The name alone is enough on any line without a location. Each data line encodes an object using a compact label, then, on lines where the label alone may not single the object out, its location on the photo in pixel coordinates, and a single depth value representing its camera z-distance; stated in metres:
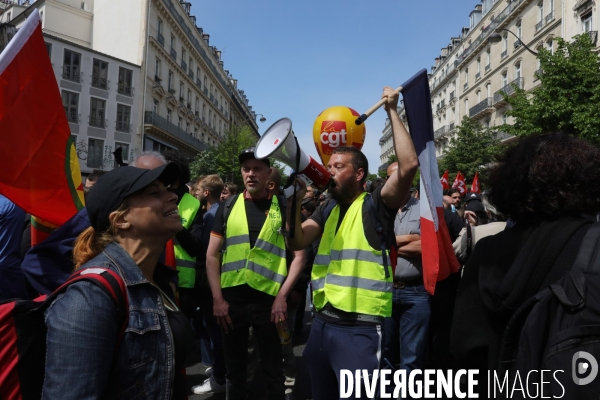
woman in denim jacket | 1.33
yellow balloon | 5.03
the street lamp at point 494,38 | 15.90
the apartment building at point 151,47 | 33.19
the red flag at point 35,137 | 2.70
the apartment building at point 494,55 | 30.26
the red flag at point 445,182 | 12.09
